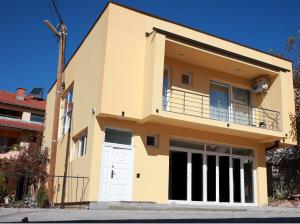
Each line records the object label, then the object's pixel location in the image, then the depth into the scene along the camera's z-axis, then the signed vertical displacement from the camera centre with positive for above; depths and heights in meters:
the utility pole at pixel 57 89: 11.09 +3.32
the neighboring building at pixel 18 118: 22.07 +4.10
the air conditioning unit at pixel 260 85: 12.78 +4.12
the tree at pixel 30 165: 13.85 -0.08
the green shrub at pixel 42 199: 10.27 -1.35
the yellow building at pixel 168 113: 9.97 +2.24
